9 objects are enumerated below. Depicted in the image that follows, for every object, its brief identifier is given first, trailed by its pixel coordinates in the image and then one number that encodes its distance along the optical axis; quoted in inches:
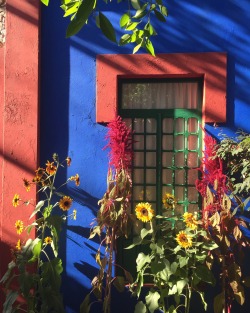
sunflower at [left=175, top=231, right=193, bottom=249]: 163.0
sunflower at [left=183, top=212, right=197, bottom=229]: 166.7
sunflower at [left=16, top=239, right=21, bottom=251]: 174.1
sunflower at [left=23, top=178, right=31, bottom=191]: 176.6
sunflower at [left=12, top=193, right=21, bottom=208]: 176.7
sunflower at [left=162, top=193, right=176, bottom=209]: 173.2
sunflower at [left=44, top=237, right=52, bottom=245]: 175.2
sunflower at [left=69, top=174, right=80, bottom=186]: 179.3
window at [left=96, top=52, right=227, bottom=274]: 193.5
